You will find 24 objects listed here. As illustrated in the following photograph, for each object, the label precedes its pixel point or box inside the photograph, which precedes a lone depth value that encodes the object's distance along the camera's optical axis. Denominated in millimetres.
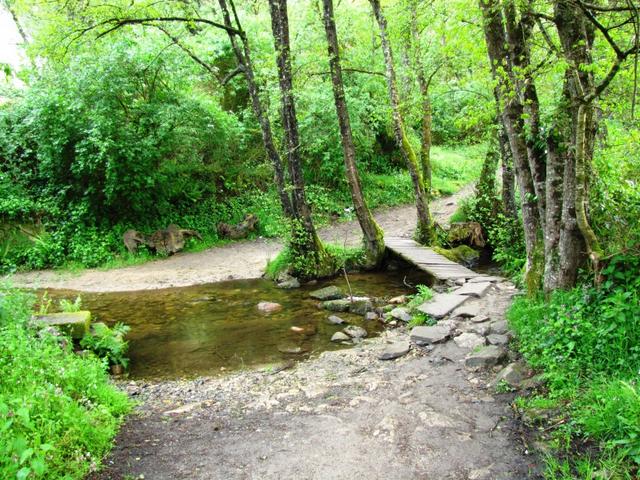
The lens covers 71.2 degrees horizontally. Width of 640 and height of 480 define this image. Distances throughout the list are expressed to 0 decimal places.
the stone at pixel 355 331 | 7353
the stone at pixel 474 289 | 7793
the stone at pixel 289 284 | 10777
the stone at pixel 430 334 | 6281
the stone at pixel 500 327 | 5988
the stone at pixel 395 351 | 6092
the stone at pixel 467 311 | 6927
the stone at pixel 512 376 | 4574
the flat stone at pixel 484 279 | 8547
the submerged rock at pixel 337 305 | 8797
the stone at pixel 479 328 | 6126
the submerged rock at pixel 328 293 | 9594
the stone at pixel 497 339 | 5600
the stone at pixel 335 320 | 8091
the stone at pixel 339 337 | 7258
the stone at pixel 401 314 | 7795
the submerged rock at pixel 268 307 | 9094
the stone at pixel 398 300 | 8898
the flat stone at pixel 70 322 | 6574
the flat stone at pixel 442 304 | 7230
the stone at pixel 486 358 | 5191
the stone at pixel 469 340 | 5848
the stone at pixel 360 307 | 8516
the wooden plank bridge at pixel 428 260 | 9400
